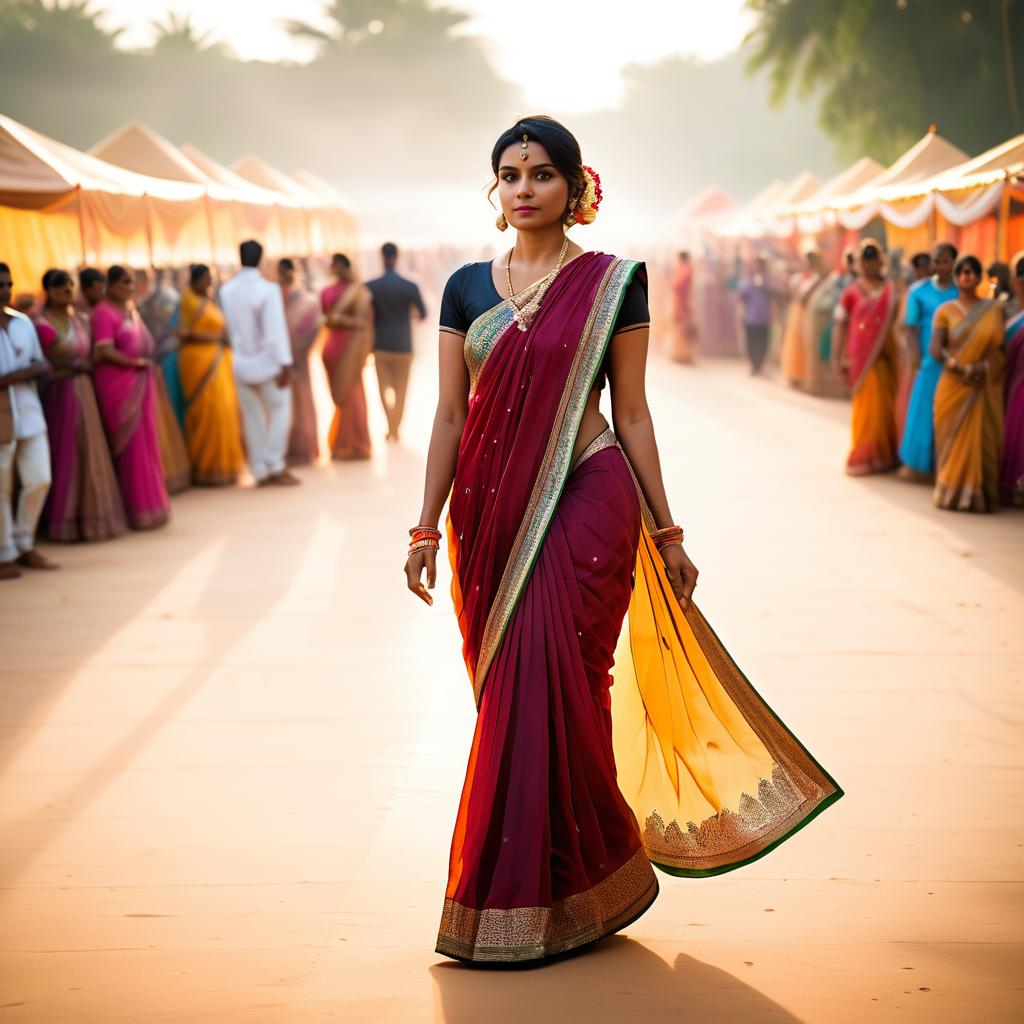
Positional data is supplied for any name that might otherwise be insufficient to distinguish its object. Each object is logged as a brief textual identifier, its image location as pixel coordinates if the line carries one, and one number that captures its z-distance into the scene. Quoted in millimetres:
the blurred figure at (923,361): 9406
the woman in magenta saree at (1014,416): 8922
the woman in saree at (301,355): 11414
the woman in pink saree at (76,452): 8219
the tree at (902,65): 26047
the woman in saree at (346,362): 11742
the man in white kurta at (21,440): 7254
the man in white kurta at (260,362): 10234
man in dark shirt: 12414
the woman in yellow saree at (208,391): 10188
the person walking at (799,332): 16484
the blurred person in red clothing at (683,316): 20750
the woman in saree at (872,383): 10234
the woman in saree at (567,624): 2807
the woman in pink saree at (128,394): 8578
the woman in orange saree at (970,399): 8734
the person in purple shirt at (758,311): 18828
